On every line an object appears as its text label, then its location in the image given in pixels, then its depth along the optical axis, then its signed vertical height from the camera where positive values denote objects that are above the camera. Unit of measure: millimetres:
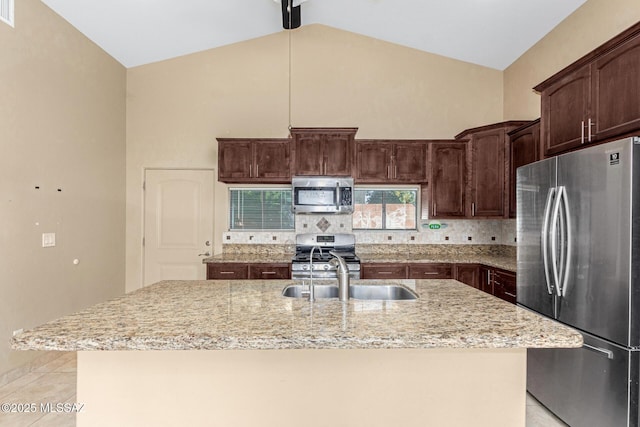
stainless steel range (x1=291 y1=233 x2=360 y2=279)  3828 -476
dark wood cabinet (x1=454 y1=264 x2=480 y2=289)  3875 -639
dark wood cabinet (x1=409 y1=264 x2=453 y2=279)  3912 -624
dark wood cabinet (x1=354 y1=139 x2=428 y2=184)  4152 +640
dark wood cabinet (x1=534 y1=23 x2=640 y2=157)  1968 +766
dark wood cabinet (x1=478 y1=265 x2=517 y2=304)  3223 -667
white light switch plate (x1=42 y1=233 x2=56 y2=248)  3178 -242
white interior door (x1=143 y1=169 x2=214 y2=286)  4535 -53
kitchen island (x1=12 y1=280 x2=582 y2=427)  1393 -672
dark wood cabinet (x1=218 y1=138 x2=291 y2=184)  4129 +653
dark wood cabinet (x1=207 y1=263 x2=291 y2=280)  3881 -628
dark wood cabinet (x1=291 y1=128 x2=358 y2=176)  4078 +707
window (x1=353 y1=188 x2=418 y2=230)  4547 +78
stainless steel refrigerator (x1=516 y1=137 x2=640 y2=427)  1824 -355
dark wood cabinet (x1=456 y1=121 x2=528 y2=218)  3871 +514
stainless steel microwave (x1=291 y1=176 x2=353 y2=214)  4066 +217
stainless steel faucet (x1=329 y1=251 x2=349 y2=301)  1673 -318
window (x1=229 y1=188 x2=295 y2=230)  4555 +57
